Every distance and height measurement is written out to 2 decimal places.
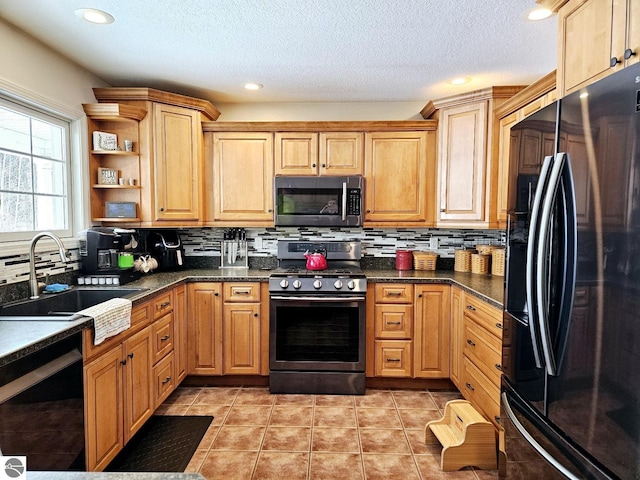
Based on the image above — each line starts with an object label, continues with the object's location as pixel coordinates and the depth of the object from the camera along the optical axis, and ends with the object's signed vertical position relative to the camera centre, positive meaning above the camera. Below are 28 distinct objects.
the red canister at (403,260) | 3.41 -0.33
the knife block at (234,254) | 3.52 -0.29
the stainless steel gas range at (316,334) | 2.93 -0.88
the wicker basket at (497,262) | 3.01 -0.30
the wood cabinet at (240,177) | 3.26 +0.41
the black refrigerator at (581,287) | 0.98 -0.19
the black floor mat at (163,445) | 2.07 -1.36
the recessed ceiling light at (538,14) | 1.90 +1.11
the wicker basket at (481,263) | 3.15 -0.32
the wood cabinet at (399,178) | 3.22 +0.41
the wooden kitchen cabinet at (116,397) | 1.76 -0.94
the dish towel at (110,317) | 1.77 -0.48
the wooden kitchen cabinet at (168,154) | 2.90 +0.56
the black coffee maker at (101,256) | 2.58 -0.24
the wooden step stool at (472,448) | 2.06 -1.25
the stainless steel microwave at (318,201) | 3.18 +0.20
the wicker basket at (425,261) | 3.38 -0.33
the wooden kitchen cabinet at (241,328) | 3.03 -0.86
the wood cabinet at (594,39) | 1.26 +0.71
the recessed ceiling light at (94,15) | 1.94 +1.11
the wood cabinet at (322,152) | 3.24 +0.63
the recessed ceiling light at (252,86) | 2.99 +1.13
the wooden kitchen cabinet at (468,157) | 2.83 +0.55
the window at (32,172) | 2.16 +0.32
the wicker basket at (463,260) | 3.31 -0.32
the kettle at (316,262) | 3.21 -0.33
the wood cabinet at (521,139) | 1.36 +0.38
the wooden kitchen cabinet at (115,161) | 2.78 +0.48
